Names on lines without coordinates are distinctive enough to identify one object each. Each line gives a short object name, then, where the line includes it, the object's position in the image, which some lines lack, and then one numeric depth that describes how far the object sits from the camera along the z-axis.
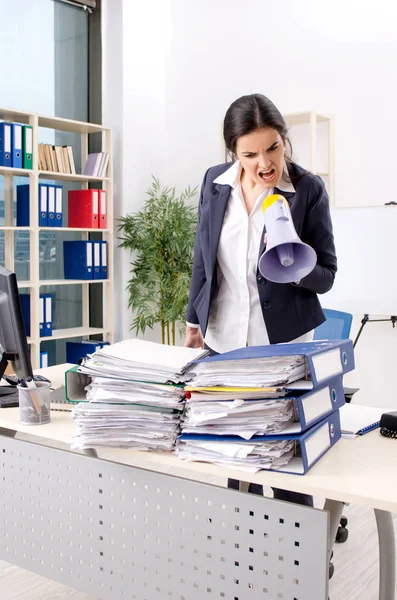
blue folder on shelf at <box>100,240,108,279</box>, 5.07
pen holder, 1.70
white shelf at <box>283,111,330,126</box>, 4.29
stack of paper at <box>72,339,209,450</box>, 1.45
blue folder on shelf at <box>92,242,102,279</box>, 5.02
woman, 1.92
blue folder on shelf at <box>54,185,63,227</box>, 4.75
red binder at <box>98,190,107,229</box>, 5.02
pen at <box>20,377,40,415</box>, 1.70
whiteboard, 3.37
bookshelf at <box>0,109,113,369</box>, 4.55
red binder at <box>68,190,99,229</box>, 4.96
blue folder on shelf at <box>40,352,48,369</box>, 4.68
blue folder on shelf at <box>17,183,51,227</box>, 4.64
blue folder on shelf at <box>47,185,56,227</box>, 4.69
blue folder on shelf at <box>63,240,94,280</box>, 4.95
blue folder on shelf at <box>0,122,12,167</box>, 4.30
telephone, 1.62
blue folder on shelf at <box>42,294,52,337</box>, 4.70
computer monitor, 1.80
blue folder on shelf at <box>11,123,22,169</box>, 4.36
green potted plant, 5.02
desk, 1.30
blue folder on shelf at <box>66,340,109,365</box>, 5.02
